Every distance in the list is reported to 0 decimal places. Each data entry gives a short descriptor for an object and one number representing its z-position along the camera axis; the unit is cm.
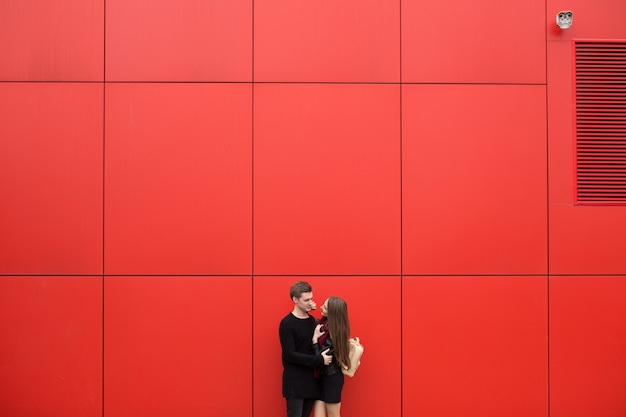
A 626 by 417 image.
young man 598
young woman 596
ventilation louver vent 702
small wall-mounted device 684
